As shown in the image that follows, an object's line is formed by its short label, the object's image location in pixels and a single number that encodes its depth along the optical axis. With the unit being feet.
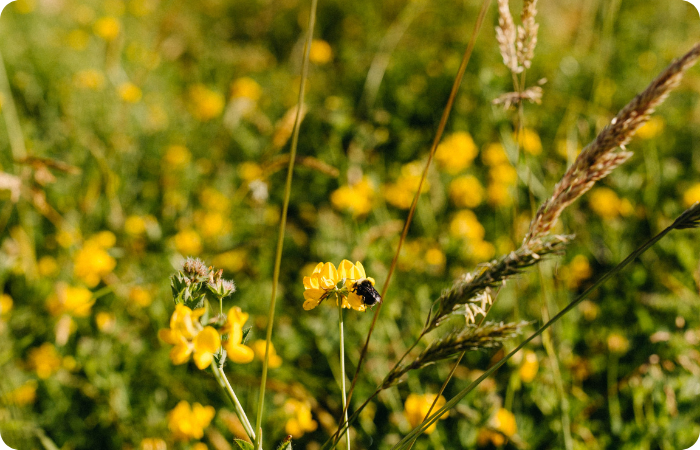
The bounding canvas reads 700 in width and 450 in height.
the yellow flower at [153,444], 5.27
